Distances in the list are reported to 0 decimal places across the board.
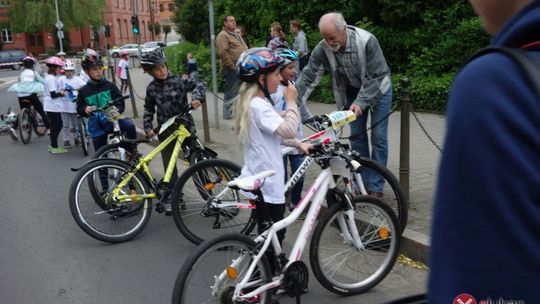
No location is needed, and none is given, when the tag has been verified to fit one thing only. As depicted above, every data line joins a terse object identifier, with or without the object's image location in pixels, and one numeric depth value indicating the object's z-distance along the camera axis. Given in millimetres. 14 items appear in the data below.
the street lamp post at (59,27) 43375
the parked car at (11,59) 46625
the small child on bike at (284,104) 4379
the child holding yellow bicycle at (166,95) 5527
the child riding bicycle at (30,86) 11156
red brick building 66750
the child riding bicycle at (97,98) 6289
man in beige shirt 10633
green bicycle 5043
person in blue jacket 732
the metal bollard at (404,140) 4934
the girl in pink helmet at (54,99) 9758
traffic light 28484
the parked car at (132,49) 44138
